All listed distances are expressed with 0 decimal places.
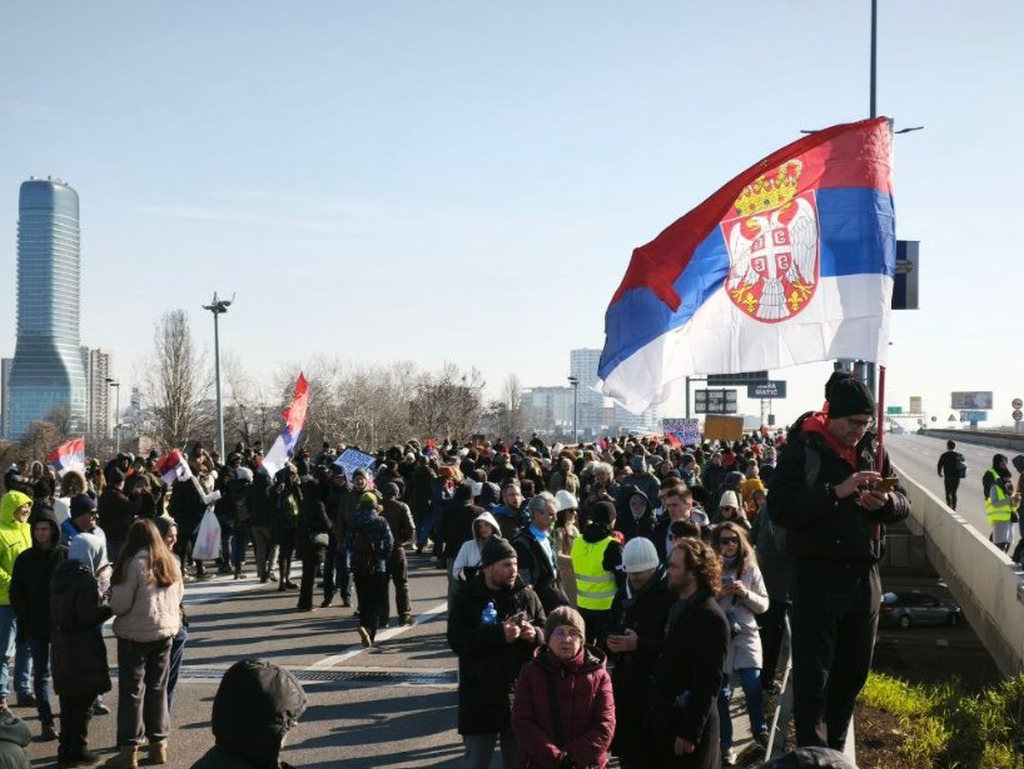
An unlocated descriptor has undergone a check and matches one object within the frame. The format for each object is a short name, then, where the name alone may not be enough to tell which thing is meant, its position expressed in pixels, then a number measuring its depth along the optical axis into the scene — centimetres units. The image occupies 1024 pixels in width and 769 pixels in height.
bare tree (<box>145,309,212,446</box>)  4731
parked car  1928
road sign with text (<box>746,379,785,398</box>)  8681
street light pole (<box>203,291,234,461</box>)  3644
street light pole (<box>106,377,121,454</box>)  7840
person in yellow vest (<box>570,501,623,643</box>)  912
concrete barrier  1338
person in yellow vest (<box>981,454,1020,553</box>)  2103
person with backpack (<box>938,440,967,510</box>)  2952
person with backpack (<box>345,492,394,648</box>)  1290
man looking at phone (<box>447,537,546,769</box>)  660
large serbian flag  685
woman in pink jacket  568
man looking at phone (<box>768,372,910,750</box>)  523
